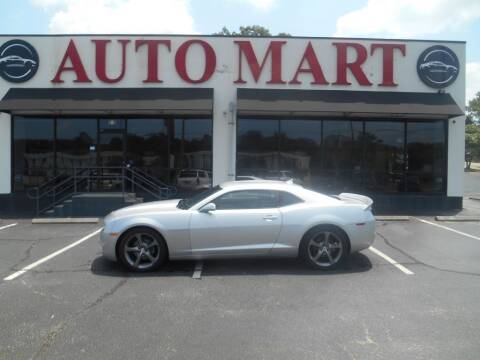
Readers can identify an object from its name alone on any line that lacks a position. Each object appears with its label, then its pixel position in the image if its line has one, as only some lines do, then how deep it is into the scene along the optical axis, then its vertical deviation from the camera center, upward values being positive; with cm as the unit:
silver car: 627 -83
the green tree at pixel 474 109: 8325 +1363
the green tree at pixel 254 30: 4381 +1531
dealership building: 1355 +189
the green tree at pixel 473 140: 7231 +649
